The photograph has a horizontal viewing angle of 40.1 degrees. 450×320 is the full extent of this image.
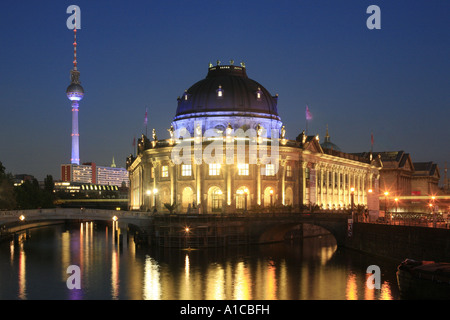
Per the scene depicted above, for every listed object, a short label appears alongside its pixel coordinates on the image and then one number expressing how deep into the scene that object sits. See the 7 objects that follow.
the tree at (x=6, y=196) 112.93
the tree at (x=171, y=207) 100.50
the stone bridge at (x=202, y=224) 88.69
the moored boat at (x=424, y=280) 52.16
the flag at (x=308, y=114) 118.69
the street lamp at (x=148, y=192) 119.33
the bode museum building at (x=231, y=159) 108.44
